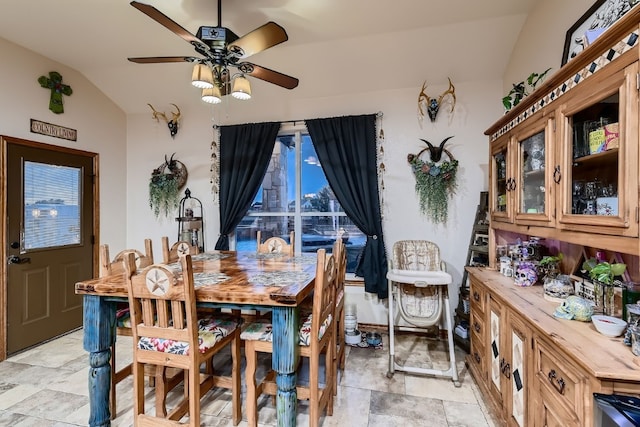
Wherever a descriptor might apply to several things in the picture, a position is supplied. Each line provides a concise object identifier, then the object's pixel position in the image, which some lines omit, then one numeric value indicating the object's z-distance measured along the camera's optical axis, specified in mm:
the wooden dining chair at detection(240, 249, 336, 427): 1788
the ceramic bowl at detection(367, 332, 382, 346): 3209
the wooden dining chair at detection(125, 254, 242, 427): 1643
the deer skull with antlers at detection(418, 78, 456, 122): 3368
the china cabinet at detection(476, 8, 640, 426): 1149
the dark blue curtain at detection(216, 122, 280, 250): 3869
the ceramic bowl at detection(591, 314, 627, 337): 1291
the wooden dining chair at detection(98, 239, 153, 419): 2105
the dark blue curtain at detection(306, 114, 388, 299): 3502
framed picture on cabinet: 1441
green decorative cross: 3348
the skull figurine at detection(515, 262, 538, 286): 2088
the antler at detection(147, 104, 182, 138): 4168
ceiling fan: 1928
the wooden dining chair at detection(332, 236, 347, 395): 2271
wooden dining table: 1699
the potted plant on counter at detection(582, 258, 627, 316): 1449
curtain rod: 3584
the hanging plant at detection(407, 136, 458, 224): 3332
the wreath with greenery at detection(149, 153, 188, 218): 4199
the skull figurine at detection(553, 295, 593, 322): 1458
